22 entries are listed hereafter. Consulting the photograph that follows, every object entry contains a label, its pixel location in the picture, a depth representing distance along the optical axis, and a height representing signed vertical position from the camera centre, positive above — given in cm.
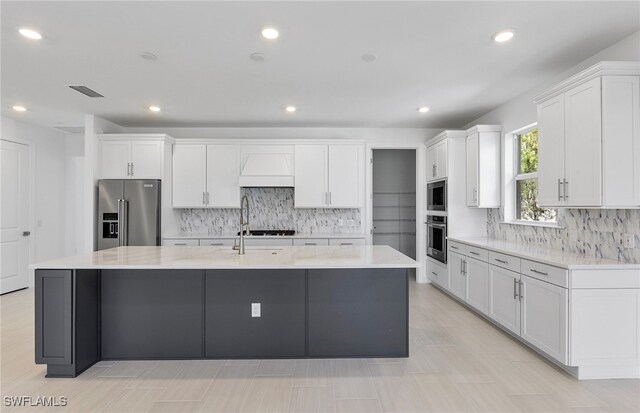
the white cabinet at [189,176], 547 +51
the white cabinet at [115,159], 520 +73
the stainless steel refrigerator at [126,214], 502 -7
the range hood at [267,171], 538 +58
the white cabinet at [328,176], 548 +51
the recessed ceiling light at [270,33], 261 +132
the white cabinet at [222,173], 548 +55
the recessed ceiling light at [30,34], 262 +132
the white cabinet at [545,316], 266 -88
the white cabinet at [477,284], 387 -87
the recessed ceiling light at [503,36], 263 +132
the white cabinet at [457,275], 448 -88
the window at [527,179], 410 +36
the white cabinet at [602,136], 259 +55
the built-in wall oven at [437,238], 514 -44
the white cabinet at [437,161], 515 +73
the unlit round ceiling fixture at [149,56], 303 +133
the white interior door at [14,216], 512 -11
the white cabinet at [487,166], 460 +56
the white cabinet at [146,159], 520 +73
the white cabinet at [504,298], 328 -88
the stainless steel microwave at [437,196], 516 +20
